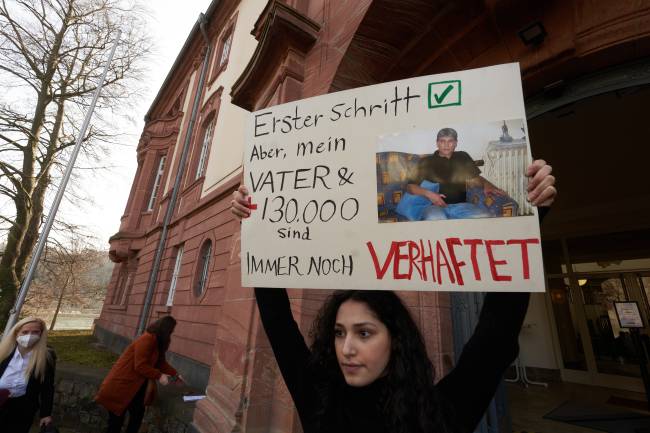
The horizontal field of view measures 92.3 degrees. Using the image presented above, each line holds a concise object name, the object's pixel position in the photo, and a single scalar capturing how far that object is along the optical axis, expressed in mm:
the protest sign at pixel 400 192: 1176
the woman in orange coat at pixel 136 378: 3865
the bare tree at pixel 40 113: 9844
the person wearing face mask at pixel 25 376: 3260
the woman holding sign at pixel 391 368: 1124
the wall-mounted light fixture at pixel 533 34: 2407
